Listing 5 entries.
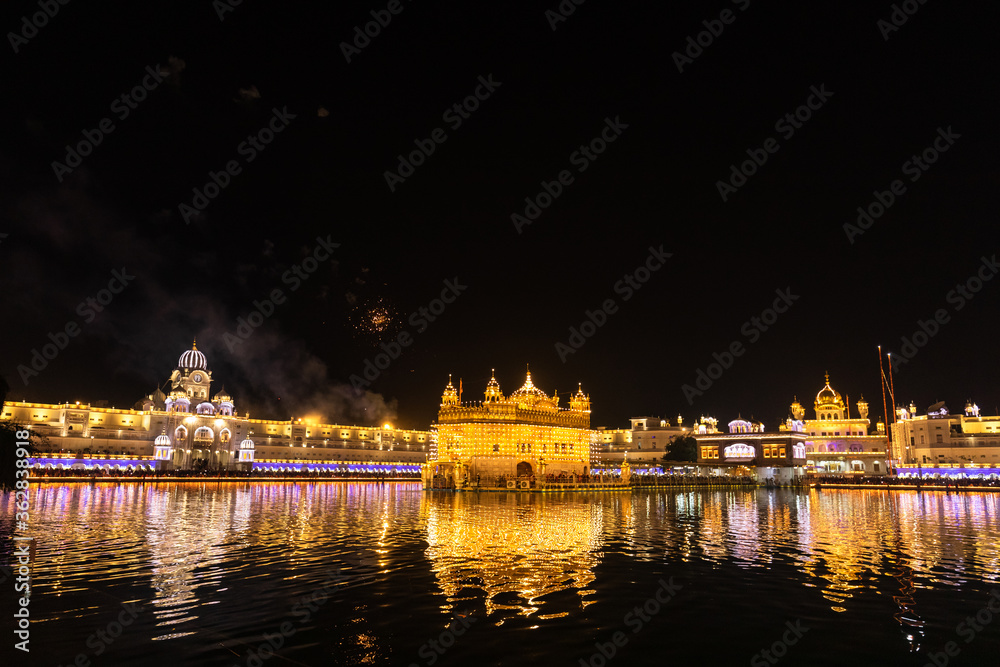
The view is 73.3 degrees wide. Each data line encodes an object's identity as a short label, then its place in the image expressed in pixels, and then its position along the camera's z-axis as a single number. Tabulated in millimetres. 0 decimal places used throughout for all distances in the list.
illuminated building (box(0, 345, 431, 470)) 96250
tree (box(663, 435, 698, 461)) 110562
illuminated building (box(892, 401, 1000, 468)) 98500
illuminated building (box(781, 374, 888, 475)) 113500
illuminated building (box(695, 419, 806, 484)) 105375
